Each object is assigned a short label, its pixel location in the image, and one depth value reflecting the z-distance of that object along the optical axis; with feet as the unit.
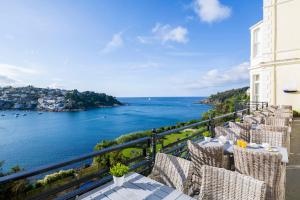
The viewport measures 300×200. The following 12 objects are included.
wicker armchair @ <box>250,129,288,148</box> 11.28
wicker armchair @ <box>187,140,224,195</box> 7.90
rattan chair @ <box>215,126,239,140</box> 13.12
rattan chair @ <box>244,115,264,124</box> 19.43
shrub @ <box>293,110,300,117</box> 33.63
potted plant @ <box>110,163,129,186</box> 6.12
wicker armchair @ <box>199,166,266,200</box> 4.62
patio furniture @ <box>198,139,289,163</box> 9.07
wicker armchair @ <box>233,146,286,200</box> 6.55
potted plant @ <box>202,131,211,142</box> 12.16
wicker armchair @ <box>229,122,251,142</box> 13.39
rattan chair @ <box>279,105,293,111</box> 31.69
